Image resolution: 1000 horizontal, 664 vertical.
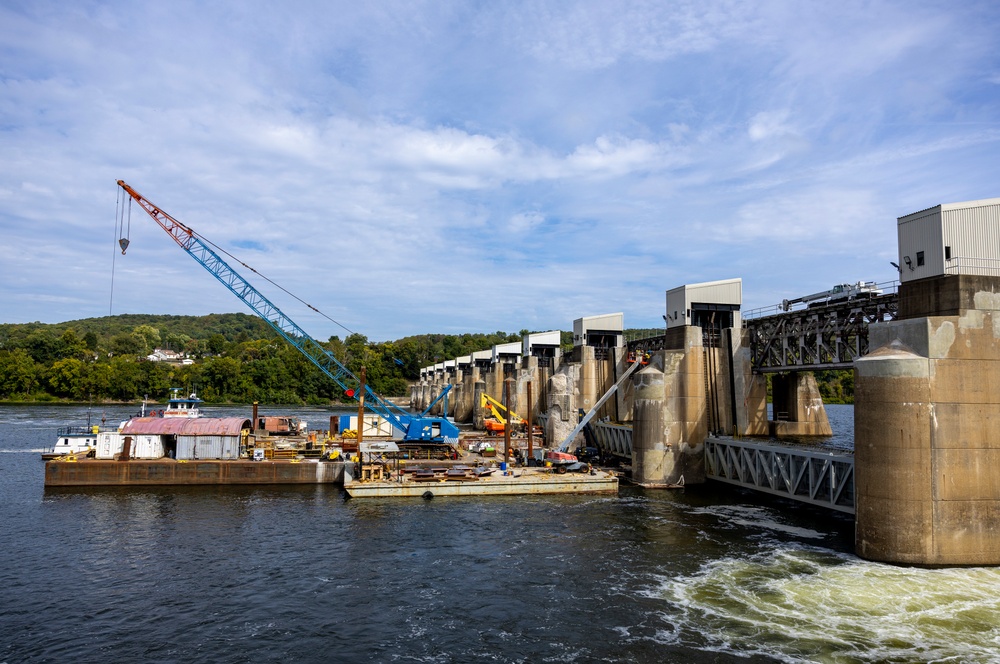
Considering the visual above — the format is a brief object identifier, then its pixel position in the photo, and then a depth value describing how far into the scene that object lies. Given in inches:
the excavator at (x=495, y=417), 3095.5
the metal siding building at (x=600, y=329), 2753.4
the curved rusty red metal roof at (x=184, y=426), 1924.2
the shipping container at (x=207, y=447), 1915.6
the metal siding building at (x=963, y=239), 1081.4
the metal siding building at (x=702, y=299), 1910.7
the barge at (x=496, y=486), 1669.5
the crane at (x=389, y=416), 2315.5
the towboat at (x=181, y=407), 2182.6
